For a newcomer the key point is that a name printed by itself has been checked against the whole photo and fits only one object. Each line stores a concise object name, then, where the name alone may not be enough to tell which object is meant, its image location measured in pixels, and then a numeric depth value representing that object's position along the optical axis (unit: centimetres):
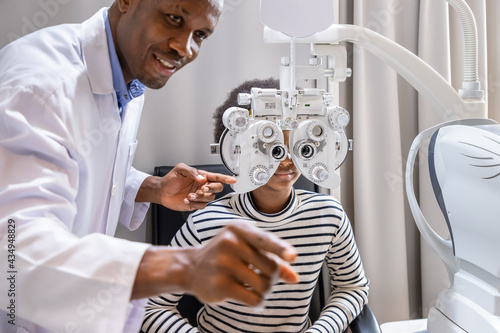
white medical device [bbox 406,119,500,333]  88
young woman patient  121
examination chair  146
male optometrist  52
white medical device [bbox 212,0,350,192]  75
